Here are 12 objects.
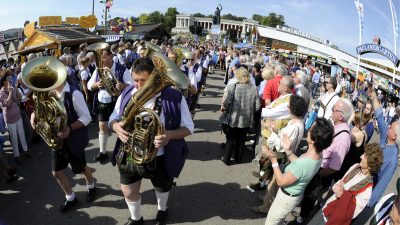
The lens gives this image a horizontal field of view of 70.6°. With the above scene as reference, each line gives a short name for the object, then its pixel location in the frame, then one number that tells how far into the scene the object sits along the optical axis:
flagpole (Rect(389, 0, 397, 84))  11.78
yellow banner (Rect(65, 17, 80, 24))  31.92
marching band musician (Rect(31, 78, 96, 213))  3.64
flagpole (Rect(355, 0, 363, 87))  13.55
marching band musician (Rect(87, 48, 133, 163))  5.29
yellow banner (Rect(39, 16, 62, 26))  28.17
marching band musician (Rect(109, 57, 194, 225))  3.08
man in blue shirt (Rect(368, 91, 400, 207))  3.11
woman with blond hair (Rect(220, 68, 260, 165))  5.23
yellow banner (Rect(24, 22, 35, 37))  17.22
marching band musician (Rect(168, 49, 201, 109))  6.50
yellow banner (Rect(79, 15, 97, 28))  25.69
